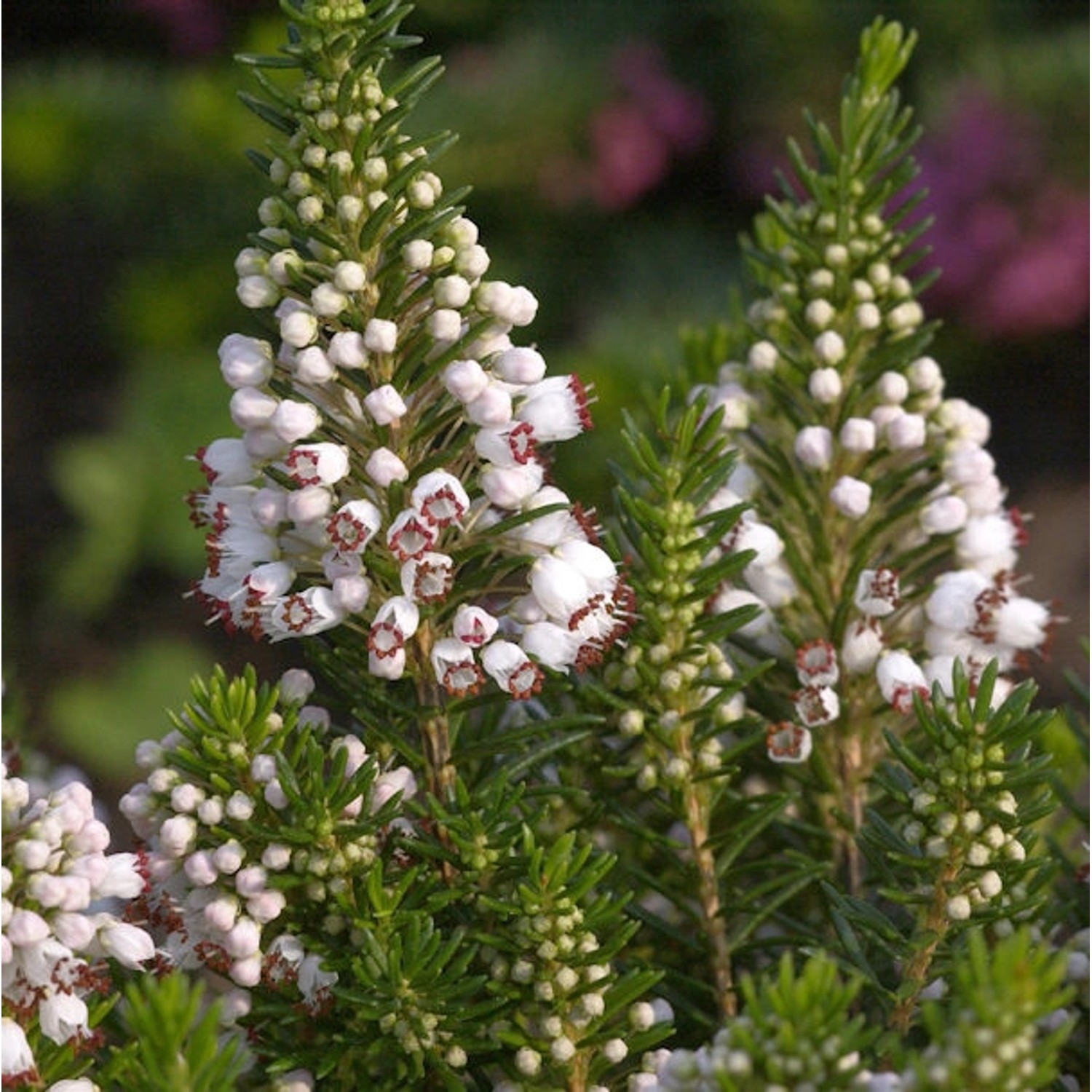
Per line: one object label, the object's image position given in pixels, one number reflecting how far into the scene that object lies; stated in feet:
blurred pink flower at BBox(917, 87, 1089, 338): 25.35
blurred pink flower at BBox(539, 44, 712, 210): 27.86
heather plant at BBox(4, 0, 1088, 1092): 5.17
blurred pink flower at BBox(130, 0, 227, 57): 32.12
